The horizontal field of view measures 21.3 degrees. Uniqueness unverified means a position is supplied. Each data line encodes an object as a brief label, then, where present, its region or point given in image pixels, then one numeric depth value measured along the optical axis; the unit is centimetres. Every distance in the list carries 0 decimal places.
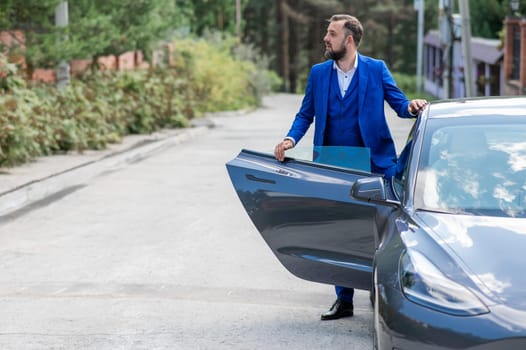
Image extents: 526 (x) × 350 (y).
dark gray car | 565
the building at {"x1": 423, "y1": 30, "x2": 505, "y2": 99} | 4192
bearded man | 856
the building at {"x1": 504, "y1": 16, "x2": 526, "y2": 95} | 3608
